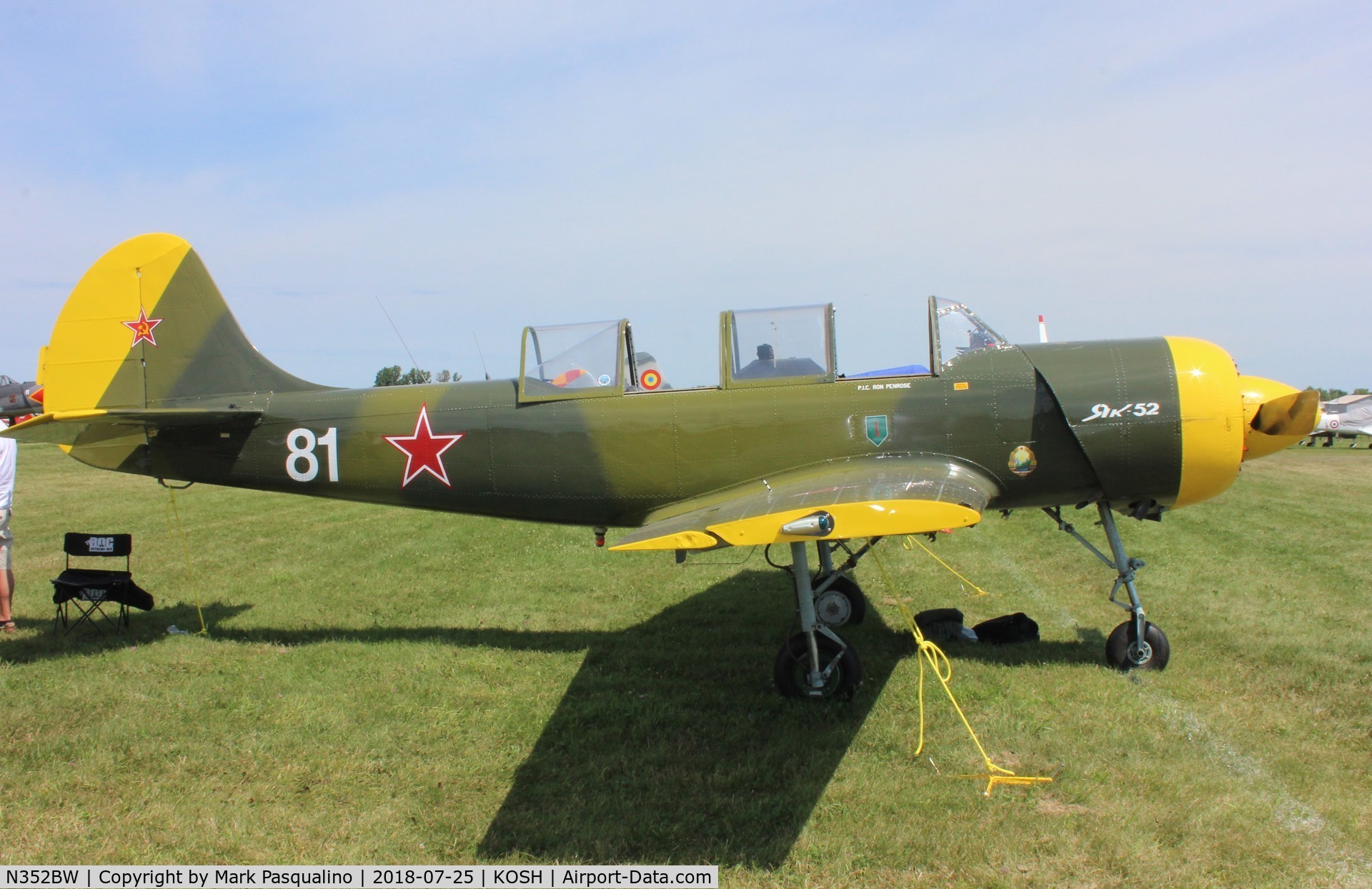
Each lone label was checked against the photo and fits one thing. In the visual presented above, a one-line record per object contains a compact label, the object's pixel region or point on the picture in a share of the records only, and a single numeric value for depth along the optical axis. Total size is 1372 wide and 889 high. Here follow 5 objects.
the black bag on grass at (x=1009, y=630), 6.43
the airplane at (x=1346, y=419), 26.36
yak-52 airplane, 5.66
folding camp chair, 6.66
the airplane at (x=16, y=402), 25.02
